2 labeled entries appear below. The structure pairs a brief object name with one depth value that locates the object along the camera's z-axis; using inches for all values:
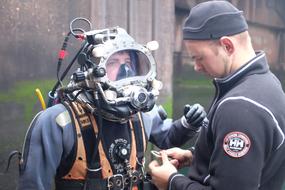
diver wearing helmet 90.7
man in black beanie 80.2
